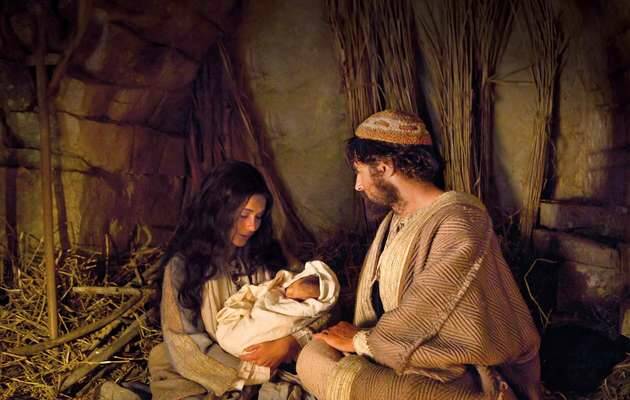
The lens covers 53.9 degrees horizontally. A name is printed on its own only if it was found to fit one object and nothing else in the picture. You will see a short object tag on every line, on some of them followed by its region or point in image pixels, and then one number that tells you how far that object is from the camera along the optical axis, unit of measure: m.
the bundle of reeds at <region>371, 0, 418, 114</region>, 3.60
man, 2.08
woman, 2.52
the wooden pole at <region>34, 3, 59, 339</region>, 3.11
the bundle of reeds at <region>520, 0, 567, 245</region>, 3.33
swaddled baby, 2.38
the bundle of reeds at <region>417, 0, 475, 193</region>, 3.47
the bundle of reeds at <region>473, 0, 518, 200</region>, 3.44
